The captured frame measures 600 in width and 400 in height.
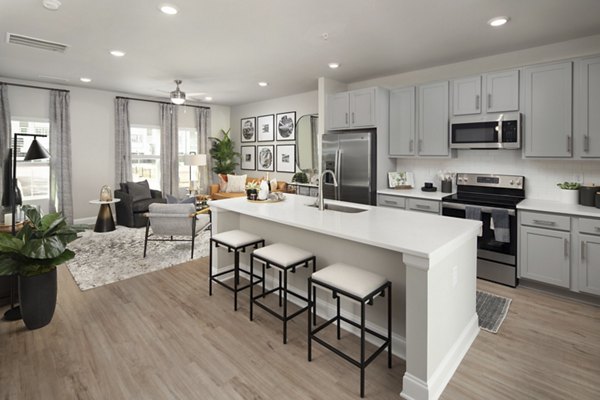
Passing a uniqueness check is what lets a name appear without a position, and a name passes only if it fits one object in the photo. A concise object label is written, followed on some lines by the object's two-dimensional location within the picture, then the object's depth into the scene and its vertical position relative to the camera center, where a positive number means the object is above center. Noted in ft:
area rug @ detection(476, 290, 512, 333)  9.18 -3.75
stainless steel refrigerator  15.79 +1.16
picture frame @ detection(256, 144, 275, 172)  25.30 +2.31
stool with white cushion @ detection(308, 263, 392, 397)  6.51 -2.05
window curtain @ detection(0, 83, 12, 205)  18.02 +3.61
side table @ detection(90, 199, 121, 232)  19.62 -1.75
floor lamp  9.65 -0.14
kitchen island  6.33 -1.80
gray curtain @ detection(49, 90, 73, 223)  19.90 +2.23
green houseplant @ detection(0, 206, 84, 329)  8.38 -1.75
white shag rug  13.03 -3.04
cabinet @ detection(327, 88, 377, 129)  15.85 +3.87
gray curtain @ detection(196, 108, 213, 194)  26.58 +3.64
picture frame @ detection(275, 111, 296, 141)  23.29 +4.41
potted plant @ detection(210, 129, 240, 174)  26.94 +2.74
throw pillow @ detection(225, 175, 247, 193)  25.16 +0.31
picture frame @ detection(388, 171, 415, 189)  16.28 +0.31
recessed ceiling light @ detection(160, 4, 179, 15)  9.49 +5.19
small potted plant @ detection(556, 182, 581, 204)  11.65 -0.26
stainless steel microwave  12.34 +2.07
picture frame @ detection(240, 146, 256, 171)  27.02 +2.46
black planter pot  8.78 -2.89
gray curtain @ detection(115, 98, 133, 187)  22.24 +3.18
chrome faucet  10.28 -0.34
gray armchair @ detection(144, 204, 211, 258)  14.89 -1.37
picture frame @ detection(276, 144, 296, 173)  23.58 +2.14
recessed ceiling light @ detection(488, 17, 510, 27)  10.16 +5.07
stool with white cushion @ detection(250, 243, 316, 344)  8.41 -1.84
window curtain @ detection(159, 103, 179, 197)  24.41 +2.88
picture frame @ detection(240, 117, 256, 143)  26.73 +4.75
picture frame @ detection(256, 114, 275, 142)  25.07 +4.59
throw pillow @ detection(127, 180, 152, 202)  20.74 -0.06
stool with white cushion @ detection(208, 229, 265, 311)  9.99 -1.67
